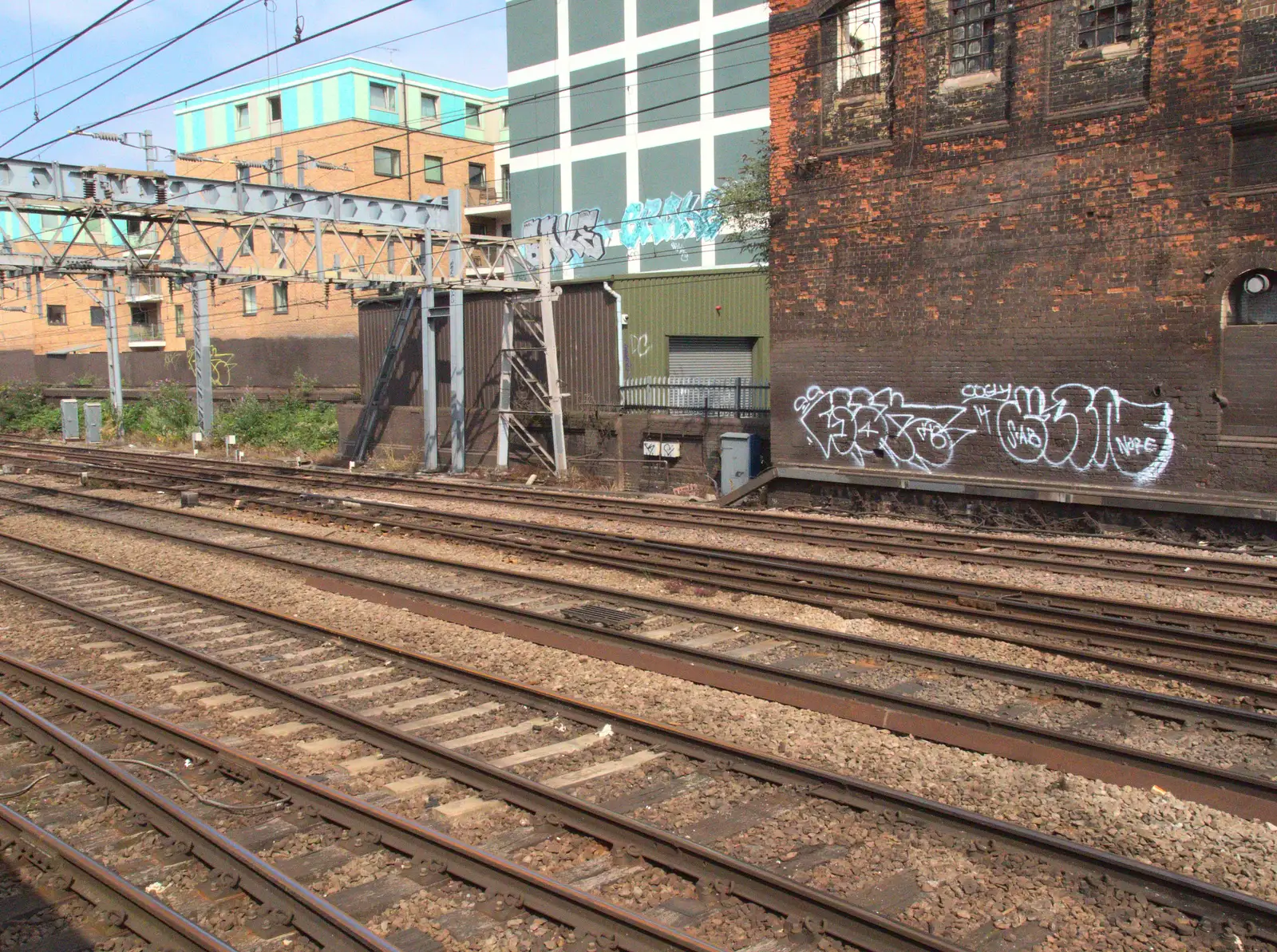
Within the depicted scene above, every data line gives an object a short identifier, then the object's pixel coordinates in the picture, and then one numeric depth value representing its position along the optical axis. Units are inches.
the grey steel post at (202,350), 1314.0
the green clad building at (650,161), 1209.4
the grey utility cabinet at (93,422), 1549.0
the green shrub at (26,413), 1836.9
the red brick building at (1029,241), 560.7
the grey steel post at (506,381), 964.6
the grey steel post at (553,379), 920.3
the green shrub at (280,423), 1337.4
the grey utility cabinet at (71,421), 1610.5
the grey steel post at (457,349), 1004.6
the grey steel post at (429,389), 1023.1
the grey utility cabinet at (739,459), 778.2
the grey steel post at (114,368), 1466.5
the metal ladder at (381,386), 1144.2
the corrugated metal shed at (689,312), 1187.3
